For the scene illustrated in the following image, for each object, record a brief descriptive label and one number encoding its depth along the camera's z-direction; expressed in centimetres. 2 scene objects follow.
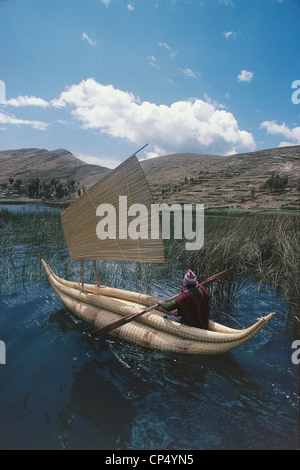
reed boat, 403
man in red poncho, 437
